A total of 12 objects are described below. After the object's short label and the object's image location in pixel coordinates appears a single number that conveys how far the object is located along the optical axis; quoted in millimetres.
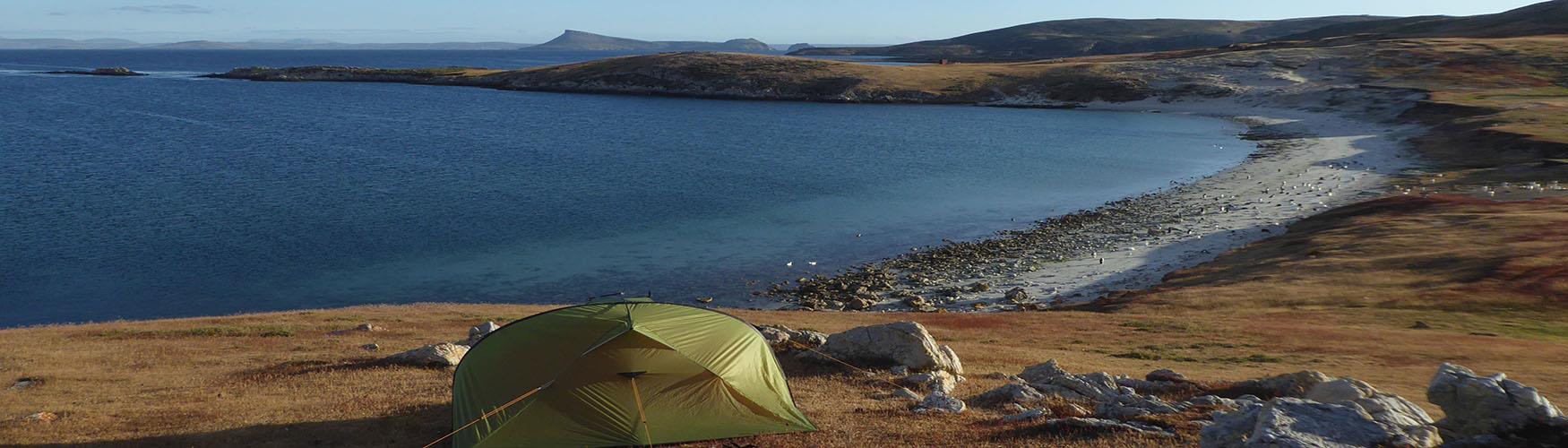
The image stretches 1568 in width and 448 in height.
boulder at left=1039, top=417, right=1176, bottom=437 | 16062
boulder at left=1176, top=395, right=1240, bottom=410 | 17703
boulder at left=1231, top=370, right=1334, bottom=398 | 18641
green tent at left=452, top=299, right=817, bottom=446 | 16156
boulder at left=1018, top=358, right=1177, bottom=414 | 18781
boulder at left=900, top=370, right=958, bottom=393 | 20516
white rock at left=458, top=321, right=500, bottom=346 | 25047
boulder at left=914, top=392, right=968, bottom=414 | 18484
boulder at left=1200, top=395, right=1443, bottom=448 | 12398
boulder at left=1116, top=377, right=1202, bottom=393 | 20188
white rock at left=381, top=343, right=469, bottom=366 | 22719
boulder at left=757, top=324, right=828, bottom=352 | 24406
